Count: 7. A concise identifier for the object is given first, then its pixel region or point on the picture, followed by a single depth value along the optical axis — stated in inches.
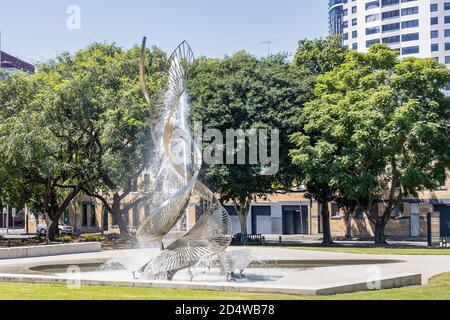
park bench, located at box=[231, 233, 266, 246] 2014.6
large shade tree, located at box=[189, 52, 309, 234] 1886.1
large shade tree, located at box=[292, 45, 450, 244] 1802.4
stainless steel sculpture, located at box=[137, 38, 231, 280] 926.4
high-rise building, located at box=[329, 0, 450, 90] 4872.0
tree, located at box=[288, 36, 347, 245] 1845.5
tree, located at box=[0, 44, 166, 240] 1760.6
